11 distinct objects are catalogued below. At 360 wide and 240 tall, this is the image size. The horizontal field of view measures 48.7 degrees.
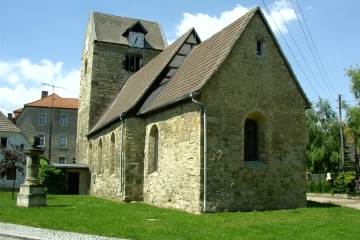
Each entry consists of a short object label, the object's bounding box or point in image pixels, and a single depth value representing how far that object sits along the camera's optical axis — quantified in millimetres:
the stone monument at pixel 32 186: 16578
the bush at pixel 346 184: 27375
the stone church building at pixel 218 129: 14711
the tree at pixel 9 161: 21938
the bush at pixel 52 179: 28031
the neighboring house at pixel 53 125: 50000
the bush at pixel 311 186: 32138
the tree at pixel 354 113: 27359
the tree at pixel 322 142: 40656
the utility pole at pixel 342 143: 32781
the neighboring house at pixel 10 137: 36344
